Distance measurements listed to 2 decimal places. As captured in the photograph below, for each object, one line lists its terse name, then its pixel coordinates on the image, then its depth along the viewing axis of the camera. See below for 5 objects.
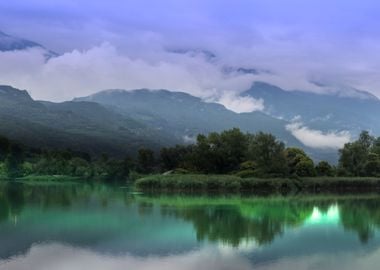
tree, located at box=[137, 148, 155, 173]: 105.05
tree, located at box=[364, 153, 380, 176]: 90.44
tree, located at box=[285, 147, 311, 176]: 81.03
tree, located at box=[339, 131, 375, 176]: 90.81
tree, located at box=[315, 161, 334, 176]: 86.24
